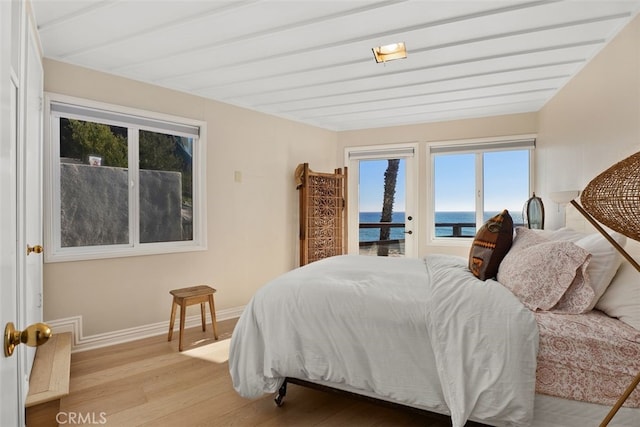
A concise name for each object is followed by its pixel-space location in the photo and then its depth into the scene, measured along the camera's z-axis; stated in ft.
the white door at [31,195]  5.55
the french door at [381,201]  16.52
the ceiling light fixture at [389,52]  8.88
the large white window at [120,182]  9.79
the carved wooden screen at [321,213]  15.58
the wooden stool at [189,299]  10.07
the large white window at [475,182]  14.83
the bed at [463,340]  5.09
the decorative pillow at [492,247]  7.20
